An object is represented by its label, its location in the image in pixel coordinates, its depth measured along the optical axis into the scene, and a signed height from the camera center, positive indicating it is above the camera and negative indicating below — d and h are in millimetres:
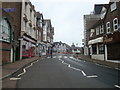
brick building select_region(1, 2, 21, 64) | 17688 +2316
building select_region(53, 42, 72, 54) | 112356 +1240
